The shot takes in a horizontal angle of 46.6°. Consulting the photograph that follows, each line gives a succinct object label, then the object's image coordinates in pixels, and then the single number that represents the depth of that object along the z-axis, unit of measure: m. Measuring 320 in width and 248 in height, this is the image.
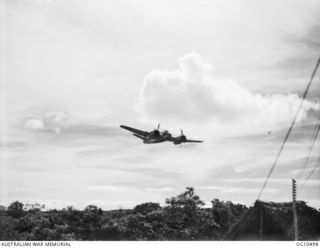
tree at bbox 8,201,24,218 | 63.47
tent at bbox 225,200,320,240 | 30.52
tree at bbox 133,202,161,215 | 68.15
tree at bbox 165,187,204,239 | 57.25
